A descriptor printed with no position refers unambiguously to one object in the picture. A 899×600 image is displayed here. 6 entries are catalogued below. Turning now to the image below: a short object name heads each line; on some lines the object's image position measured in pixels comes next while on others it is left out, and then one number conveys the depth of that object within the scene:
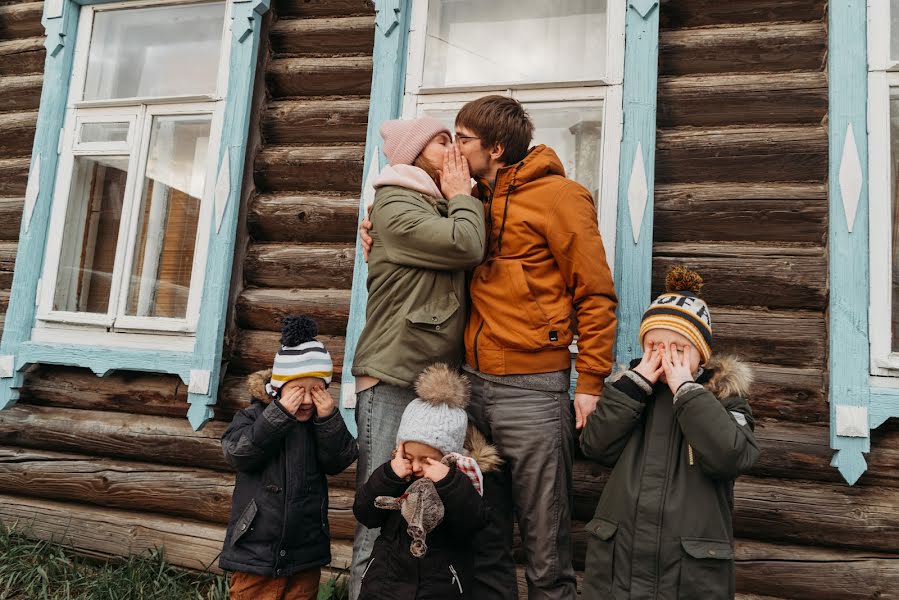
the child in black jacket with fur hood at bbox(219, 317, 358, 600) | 2.51
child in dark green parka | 2.14
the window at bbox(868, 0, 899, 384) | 2.95
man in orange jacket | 2.52
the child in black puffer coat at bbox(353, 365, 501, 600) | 2.18
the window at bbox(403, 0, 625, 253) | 3.41
